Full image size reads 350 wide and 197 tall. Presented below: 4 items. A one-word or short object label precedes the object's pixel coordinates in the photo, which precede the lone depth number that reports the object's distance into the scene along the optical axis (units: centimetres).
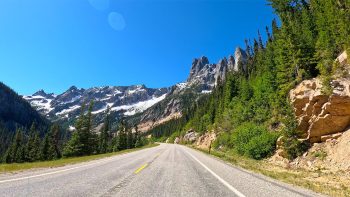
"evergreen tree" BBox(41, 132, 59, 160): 6429
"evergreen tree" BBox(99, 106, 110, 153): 8851
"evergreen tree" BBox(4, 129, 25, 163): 7156
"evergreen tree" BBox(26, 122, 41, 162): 6744
